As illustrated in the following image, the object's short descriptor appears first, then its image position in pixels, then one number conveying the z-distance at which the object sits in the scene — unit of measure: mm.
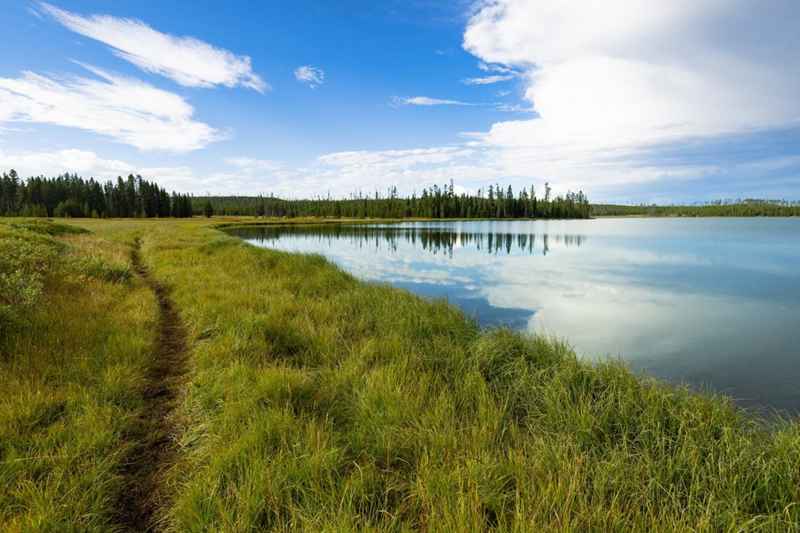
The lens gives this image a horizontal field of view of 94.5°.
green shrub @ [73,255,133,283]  10781
